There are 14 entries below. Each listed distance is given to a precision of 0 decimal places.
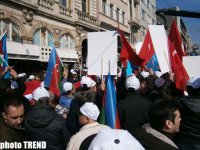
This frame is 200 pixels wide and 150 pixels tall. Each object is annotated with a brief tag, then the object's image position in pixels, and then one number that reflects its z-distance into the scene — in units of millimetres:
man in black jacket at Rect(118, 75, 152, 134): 4301
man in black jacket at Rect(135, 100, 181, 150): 2746
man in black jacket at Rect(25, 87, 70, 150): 3904
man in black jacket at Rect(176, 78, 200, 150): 3832
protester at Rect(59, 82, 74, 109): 5715
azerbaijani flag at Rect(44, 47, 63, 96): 7287
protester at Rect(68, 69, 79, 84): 10631
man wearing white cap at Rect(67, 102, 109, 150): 3256
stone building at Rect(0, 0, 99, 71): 16609
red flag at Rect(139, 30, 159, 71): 8016
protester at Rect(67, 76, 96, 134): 4316
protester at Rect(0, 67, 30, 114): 4539
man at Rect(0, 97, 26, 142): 3248
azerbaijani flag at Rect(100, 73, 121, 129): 4383
